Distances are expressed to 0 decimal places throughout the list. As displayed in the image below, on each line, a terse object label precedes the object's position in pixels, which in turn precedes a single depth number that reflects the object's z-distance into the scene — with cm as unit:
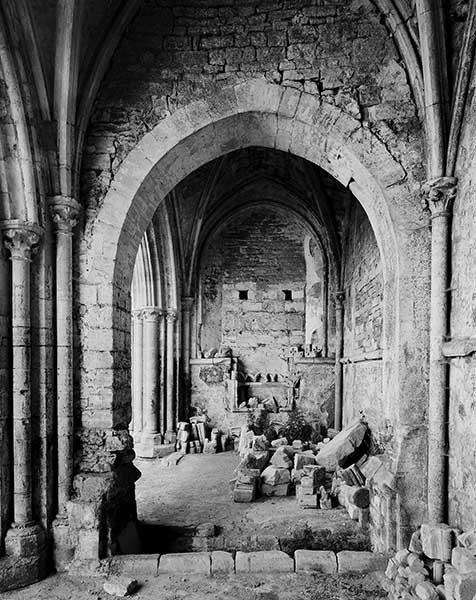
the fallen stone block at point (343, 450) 645
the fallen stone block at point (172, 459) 856
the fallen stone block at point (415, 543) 369
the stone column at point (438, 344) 387
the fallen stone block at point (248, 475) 627
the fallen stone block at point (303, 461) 672
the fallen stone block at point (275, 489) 627
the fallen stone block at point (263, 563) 395
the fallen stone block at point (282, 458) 688
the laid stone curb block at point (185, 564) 396
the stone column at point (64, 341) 427
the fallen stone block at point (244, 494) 602
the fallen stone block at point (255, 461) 700
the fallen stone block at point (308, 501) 561
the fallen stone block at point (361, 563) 388
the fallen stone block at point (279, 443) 833
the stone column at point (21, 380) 401
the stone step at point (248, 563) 391
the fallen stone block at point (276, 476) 632
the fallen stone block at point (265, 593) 359
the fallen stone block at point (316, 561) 391
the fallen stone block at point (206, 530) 494
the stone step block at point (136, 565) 394
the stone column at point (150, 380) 929
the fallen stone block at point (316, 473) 599
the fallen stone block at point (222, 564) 395
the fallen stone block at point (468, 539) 313
